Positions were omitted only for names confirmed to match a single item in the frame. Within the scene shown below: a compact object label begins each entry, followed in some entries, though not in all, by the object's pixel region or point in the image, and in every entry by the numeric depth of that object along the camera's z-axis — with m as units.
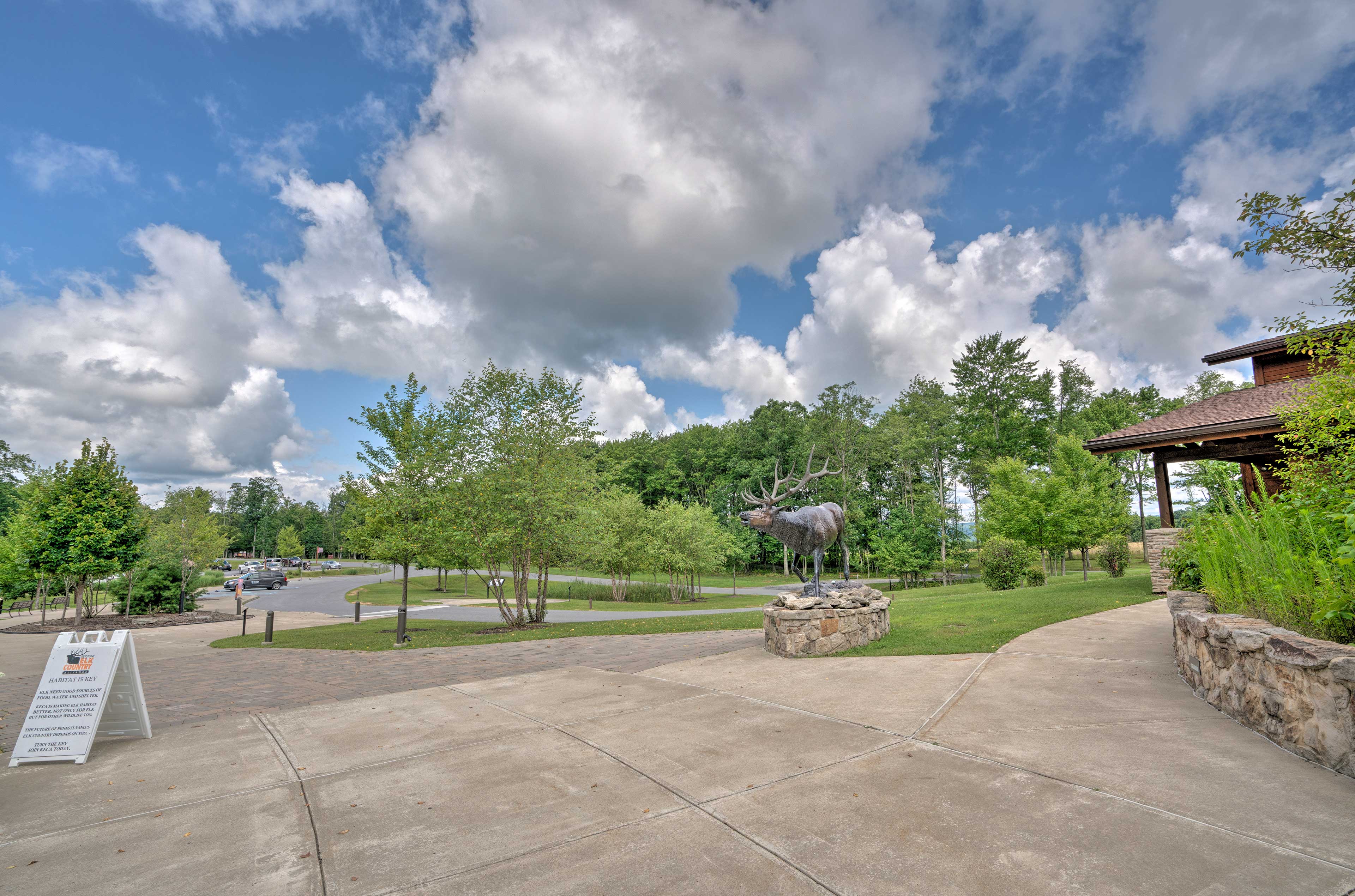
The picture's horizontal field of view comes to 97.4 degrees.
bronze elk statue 10.16
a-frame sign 5.13
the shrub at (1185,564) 9.13
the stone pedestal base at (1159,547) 13.39
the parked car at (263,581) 44.88
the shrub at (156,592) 23.44
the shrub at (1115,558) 20.69
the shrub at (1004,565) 23.92
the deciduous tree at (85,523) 18.33
